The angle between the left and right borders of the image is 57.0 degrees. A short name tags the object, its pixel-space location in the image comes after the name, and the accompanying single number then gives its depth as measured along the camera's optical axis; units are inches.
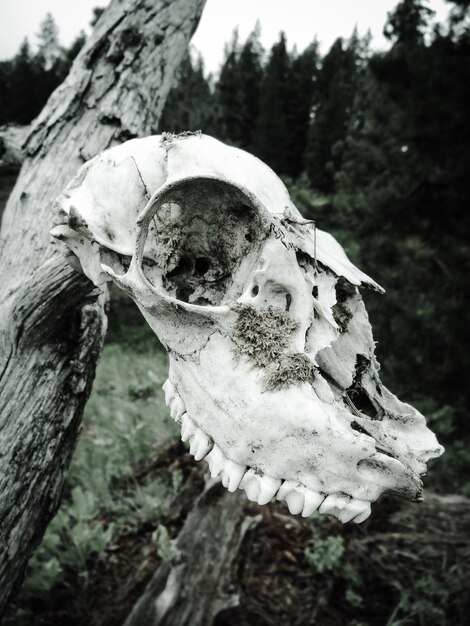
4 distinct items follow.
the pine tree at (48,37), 1085.1
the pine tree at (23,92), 645.3
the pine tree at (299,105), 882.1
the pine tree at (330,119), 738.2
